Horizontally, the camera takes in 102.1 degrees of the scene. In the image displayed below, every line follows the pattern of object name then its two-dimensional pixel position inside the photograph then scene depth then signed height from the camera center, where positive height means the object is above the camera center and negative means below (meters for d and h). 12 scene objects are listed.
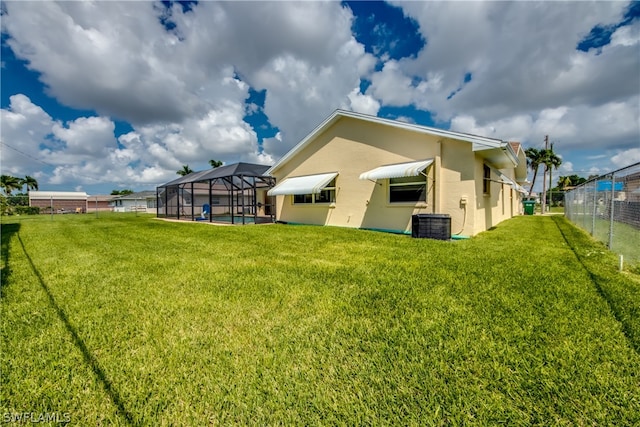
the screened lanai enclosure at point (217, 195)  21.54 +1.28
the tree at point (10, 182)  66.12 +6.61
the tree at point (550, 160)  46.03 +8.31
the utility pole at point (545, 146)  45.16 +10.82
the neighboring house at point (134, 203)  58.11 +1.07
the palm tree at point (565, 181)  61.98 +6.22
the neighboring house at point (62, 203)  56.36 +0.92
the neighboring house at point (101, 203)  80.86 +1.19
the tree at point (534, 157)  47.03 +9.06
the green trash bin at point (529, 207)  33.77 -0.05
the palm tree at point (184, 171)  72.94 +10.16
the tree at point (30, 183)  83.80 +8.01
